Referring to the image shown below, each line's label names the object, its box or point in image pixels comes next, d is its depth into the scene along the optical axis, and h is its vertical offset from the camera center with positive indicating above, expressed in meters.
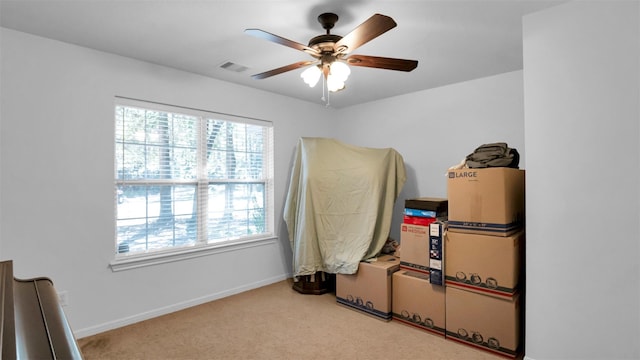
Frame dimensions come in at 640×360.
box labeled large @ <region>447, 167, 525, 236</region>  2.42 -0.15
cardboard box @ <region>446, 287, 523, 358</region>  2.37 -1.09
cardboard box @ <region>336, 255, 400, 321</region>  3.05 -1.06
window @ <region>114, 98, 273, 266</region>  3.01 +0.02
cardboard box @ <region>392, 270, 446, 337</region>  2.75 -1.08
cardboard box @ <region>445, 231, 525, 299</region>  2.38 -0.63
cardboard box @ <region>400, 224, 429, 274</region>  2.97 -0.63
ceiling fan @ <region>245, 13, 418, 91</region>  1.89 +0.83
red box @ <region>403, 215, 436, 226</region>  3.05 -0.38
